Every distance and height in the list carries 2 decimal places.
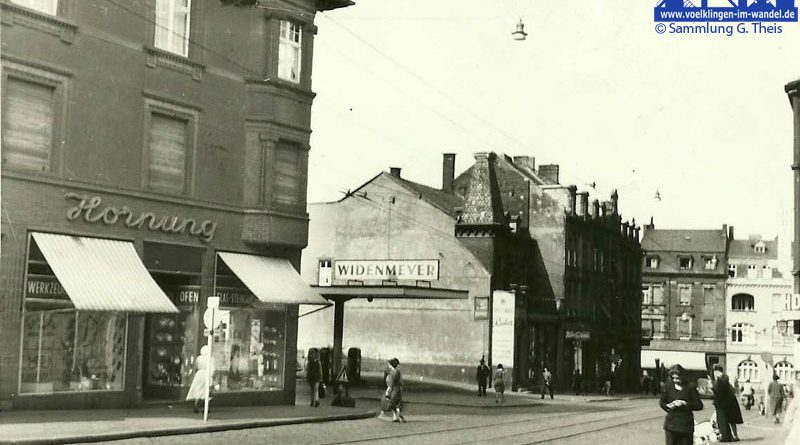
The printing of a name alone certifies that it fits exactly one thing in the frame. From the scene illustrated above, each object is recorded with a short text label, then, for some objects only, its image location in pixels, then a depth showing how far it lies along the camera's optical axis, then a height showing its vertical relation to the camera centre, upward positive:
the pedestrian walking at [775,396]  30.26 -2.15
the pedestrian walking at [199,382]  23.28 -1.73
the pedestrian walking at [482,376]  42.19 -2.51
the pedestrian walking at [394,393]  24.84 -1.97
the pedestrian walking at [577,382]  54.89 -3.45
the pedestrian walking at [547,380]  44.89 -2.80
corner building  20.89 +2.63
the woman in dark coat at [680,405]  13.11 -1.08
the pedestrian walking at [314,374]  27.55 -1.74
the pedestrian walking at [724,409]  22.11 -1.88
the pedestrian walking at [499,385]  37.84 -2.57
